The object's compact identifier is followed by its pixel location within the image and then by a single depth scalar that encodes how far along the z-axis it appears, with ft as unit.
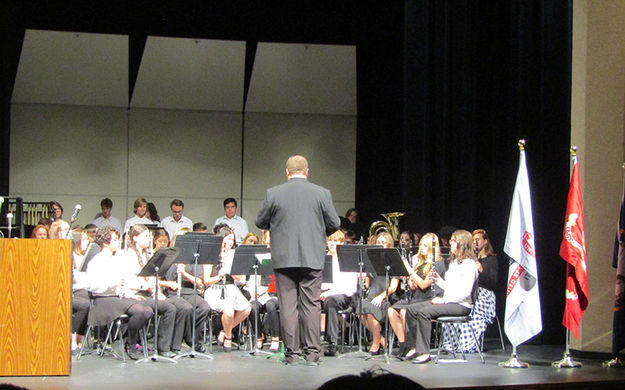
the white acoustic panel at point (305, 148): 45.73
